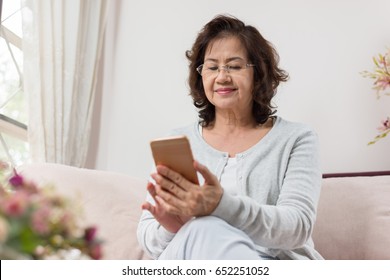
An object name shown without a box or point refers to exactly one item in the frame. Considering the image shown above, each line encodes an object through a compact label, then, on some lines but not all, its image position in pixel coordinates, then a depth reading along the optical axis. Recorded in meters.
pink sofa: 1.58
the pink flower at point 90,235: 0.47
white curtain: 2.01
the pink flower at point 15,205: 0.42
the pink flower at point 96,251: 0.47
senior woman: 1.10
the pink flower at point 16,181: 0.49
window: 1.97
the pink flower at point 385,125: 2.01
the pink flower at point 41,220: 0.43
